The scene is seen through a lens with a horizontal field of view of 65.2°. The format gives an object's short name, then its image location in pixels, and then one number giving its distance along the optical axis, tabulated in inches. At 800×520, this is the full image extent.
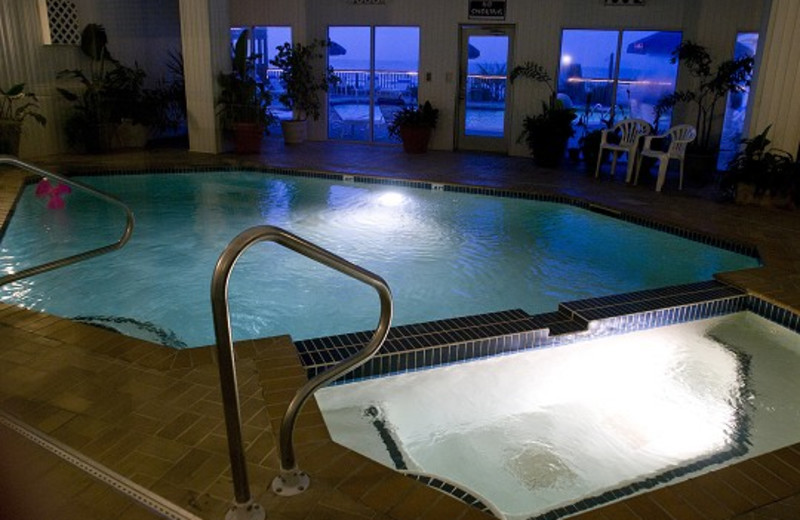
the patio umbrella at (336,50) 461.5
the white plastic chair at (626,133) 343.6
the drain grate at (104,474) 77.6
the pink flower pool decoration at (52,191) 296.0
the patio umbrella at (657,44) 398.9
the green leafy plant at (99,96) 384.8
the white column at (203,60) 382.0
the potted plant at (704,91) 346.2
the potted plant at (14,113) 336.5
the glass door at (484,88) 434.6
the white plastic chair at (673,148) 317.1
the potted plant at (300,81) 439.2
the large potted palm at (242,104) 397.7
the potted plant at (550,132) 378.6
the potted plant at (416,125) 432.1
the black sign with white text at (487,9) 420.7
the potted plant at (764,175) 280.7
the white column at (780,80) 275.0
